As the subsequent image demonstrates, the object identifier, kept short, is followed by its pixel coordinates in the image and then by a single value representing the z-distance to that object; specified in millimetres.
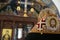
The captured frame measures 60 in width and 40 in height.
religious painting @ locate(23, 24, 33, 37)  3162
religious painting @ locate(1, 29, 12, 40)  3127
